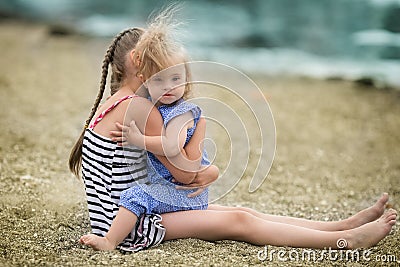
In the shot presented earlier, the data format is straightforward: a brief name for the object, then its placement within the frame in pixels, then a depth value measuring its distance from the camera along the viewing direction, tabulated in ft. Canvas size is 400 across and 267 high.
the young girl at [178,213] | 17.28
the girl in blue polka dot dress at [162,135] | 16.72
